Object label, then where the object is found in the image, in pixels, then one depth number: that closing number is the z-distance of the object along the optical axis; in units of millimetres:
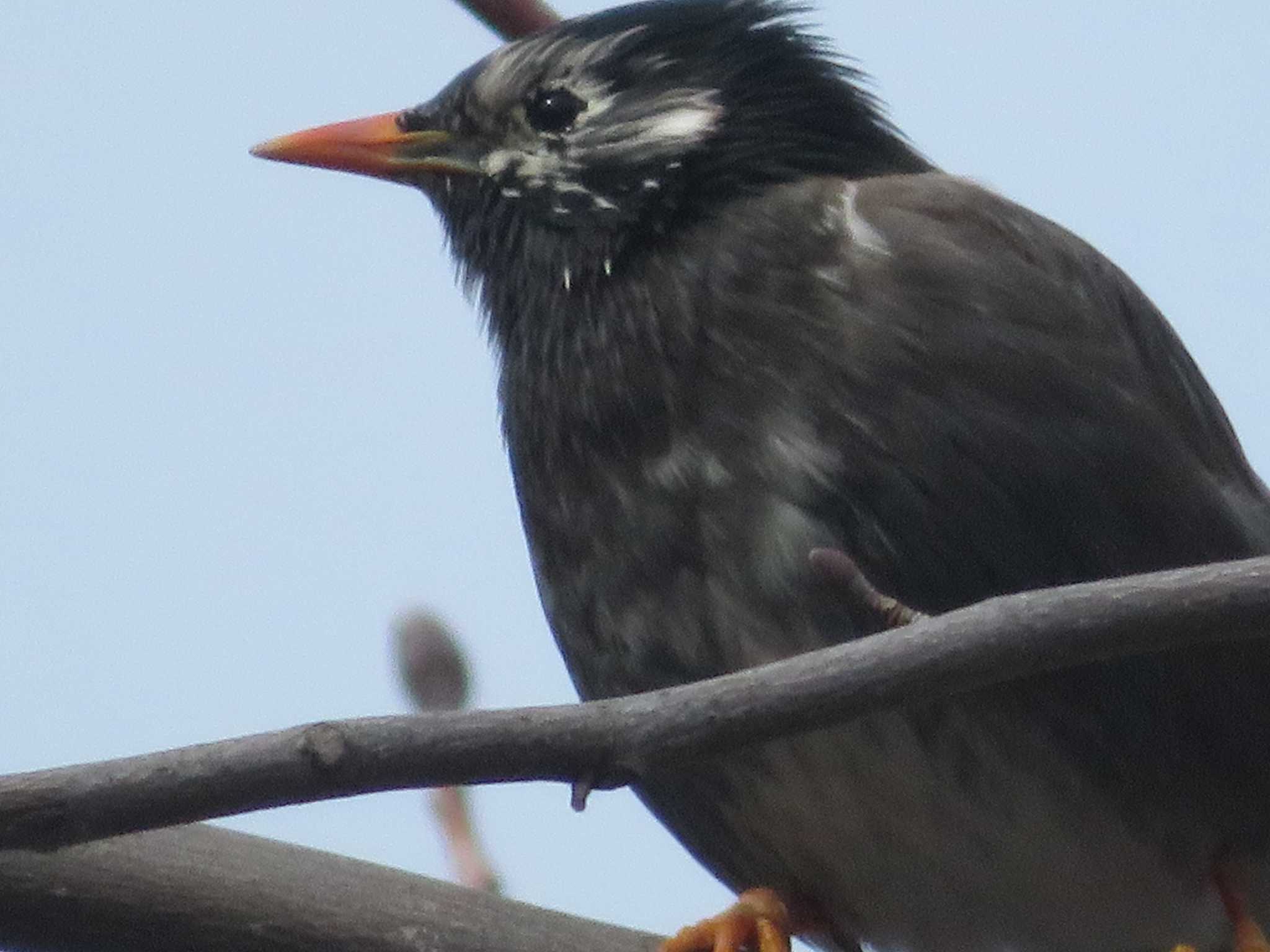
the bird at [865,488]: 6121
